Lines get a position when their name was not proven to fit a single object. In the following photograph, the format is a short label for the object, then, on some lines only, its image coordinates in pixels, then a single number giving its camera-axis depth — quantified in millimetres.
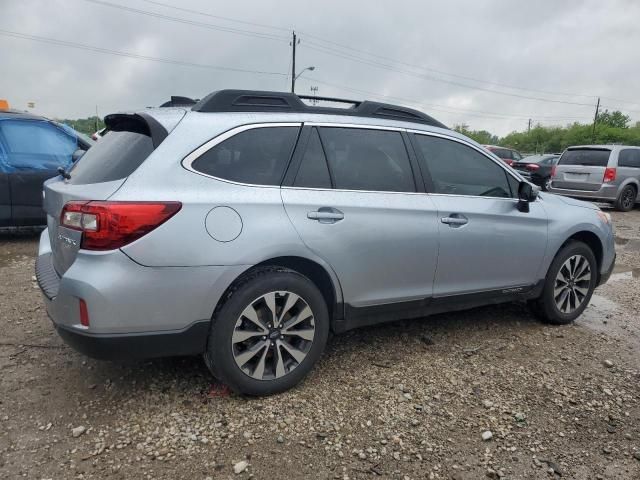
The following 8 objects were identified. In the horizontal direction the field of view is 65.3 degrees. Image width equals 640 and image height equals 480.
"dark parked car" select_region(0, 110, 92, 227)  6168
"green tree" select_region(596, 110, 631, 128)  75556
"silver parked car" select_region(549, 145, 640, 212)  12156
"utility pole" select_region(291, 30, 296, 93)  35125
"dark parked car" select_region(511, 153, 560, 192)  17172
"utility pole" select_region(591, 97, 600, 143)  65462
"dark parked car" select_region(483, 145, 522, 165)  19703
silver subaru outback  2451
